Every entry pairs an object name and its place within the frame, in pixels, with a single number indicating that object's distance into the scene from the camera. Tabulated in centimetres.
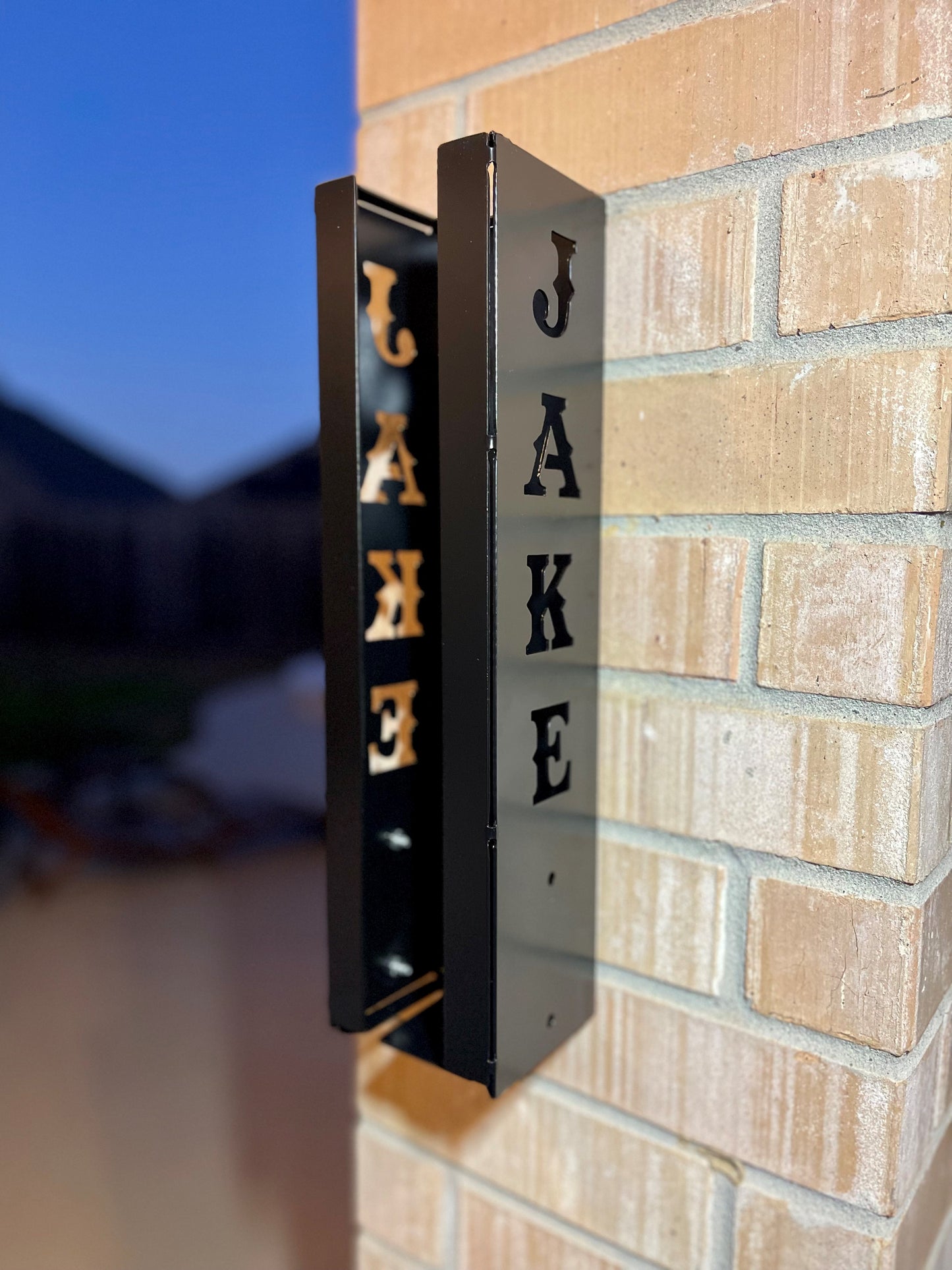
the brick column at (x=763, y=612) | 37
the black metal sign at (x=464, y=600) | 36
